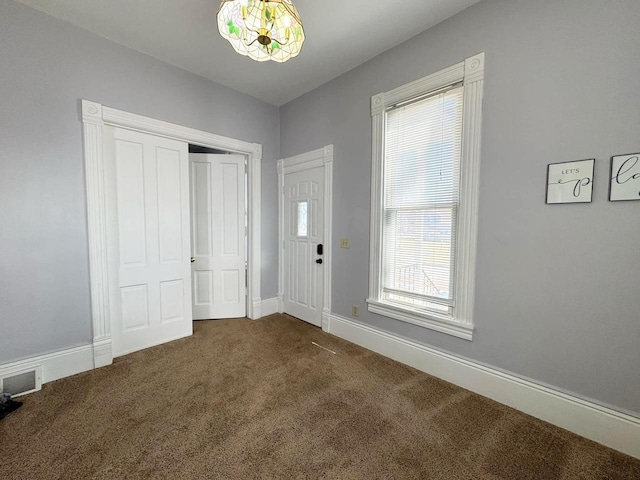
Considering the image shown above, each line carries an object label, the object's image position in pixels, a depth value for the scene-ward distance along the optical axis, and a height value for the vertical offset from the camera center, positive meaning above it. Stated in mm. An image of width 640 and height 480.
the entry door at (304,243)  3285 -241
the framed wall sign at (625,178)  1440 +293
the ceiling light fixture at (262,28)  1389 +1142
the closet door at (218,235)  3453 -142
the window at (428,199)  2041 +256
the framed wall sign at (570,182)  1573 +295
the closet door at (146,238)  2562 -153
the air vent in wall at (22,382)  1956 -1246
